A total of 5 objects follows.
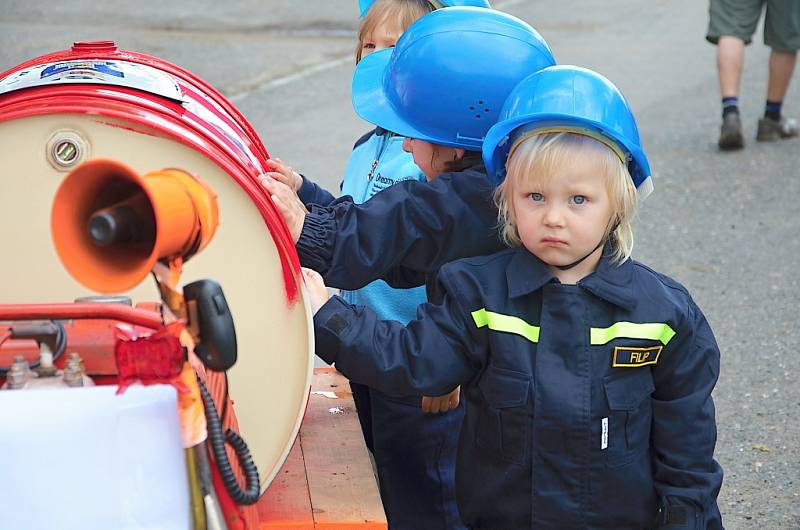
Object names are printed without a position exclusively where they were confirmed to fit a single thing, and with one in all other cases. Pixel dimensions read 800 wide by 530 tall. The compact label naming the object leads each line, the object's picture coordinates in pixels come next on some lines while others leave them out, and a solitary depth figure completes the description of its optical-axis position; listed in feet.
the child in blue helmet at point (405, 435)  9.85
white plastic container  5.28
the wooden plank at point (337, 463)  7.68
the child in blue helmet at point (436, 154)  8.20
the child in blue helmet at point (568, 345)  7.31
